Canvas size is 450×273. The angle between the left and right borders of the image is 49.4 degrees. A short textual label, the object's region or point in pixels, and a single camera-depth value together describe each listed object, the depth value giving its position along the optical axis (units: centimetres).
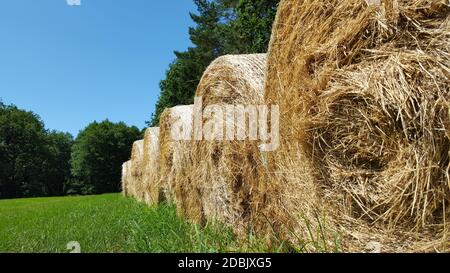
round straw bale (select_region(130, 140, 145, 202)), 1175
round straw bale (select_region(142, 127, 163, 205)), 835
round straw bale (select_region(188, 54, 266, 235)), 418
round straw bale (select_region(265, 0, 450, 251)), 244
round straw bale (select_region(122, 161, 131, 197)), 1683
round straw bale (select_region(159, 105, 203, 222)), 586
